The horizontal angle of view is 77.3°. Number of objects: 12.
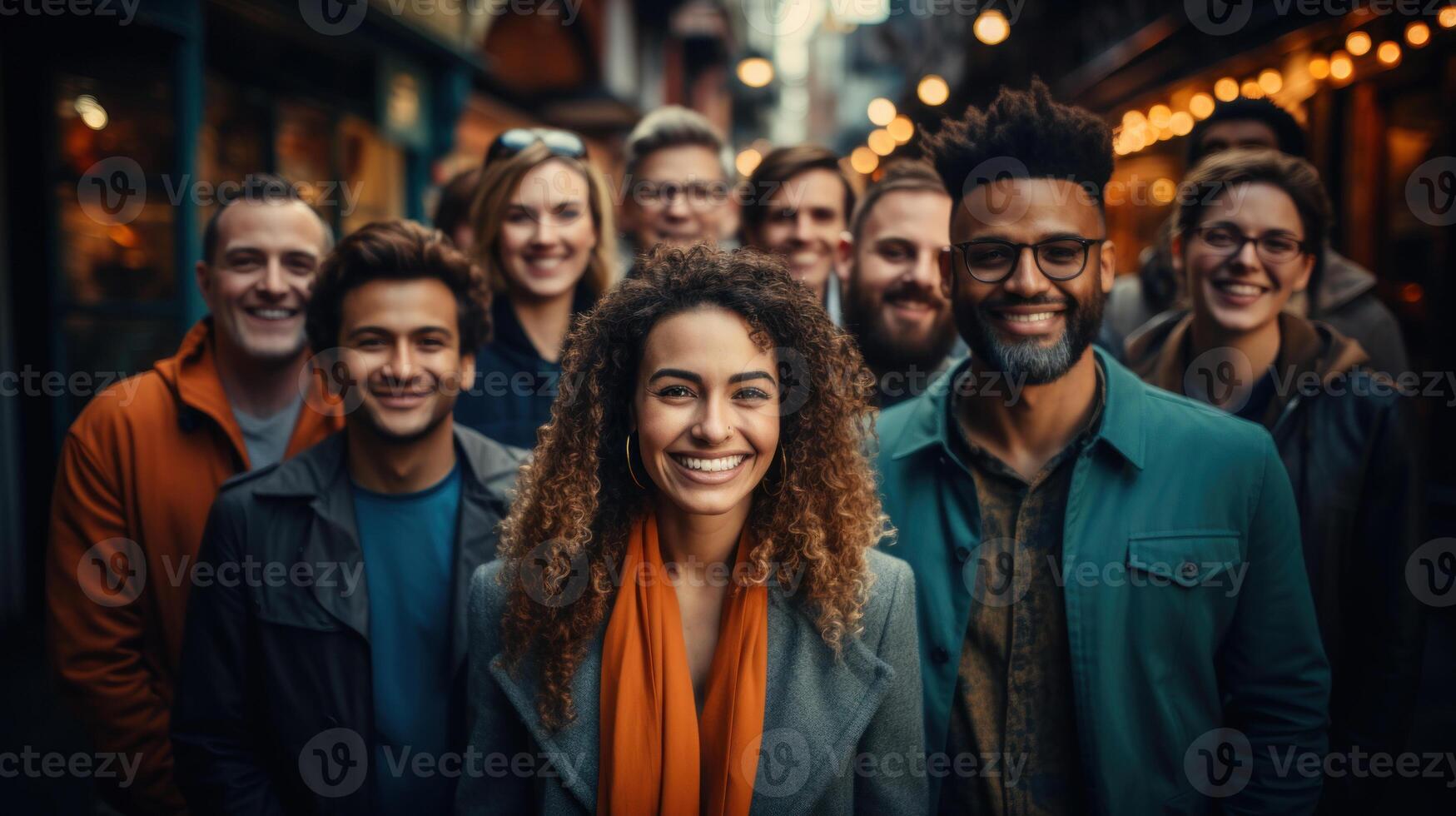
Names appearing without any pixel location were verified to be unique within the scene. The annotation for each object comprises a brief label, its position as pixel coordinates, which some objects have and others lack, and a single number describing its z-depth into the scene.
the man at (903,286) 3.56
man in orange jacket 2.68
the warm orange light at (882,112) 18.33
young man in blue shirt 2.38
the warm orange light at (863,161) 24.39
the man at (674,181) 4.25
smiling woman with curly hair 2.05
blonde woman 3.49
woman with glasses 2.66
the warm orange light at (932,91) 15.77
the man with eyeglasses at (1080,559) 2.18
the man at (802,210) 3.94
